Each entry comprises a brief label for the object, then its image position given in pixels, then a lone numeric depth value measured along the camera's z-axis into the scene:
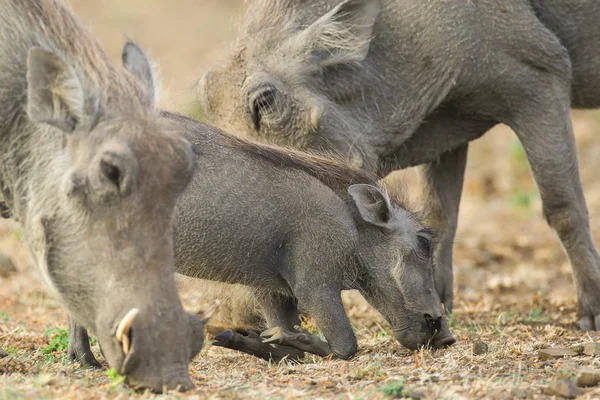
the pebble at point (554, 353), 9.05
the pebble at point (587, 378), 7.80
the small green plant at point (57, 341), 9.68
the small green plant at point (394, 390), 7.44
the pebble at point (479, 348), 9.40
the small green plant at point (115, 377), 6.91
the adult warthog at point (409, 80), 11.62
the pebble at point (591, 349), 9.19
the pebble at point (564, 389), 7.35
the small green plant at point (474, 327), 11.23
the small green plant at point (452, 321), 11.60
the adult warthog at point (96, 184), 6.88
